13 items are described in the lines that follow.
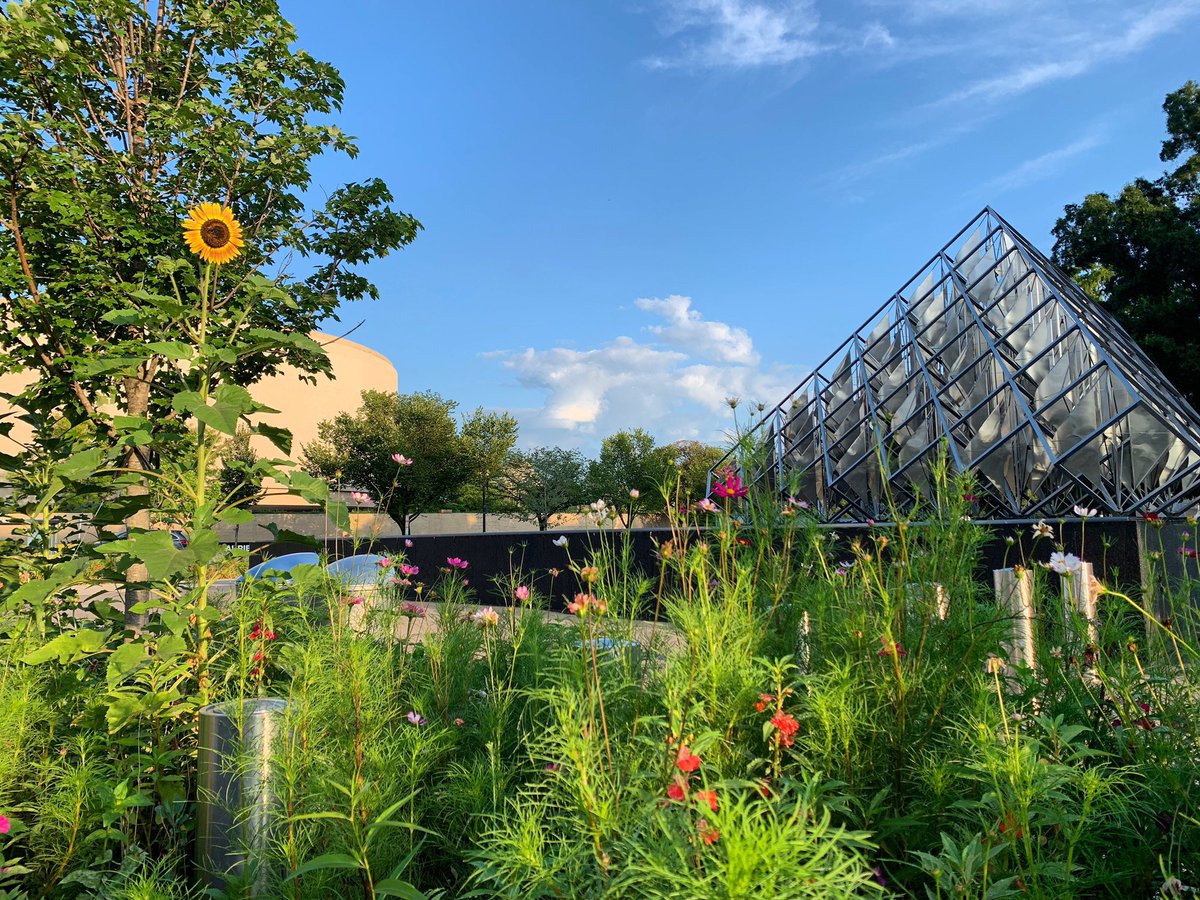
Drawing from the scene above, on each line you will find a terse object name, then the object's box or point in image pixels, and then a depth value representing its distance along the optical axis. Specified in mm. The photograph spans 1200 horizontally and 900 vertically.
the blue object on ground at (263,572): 3289
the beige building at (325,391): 56406
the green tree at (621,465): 48575
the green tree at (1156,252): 23969
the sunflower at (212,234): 3189
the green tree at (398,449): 39938
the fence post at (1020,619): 2713
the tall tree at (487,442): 42719
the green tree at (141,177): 5969
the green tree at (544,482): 47406
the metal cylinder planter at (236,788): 1994
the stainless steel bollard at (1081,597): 2721
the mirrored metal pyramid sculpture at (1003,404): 13859
